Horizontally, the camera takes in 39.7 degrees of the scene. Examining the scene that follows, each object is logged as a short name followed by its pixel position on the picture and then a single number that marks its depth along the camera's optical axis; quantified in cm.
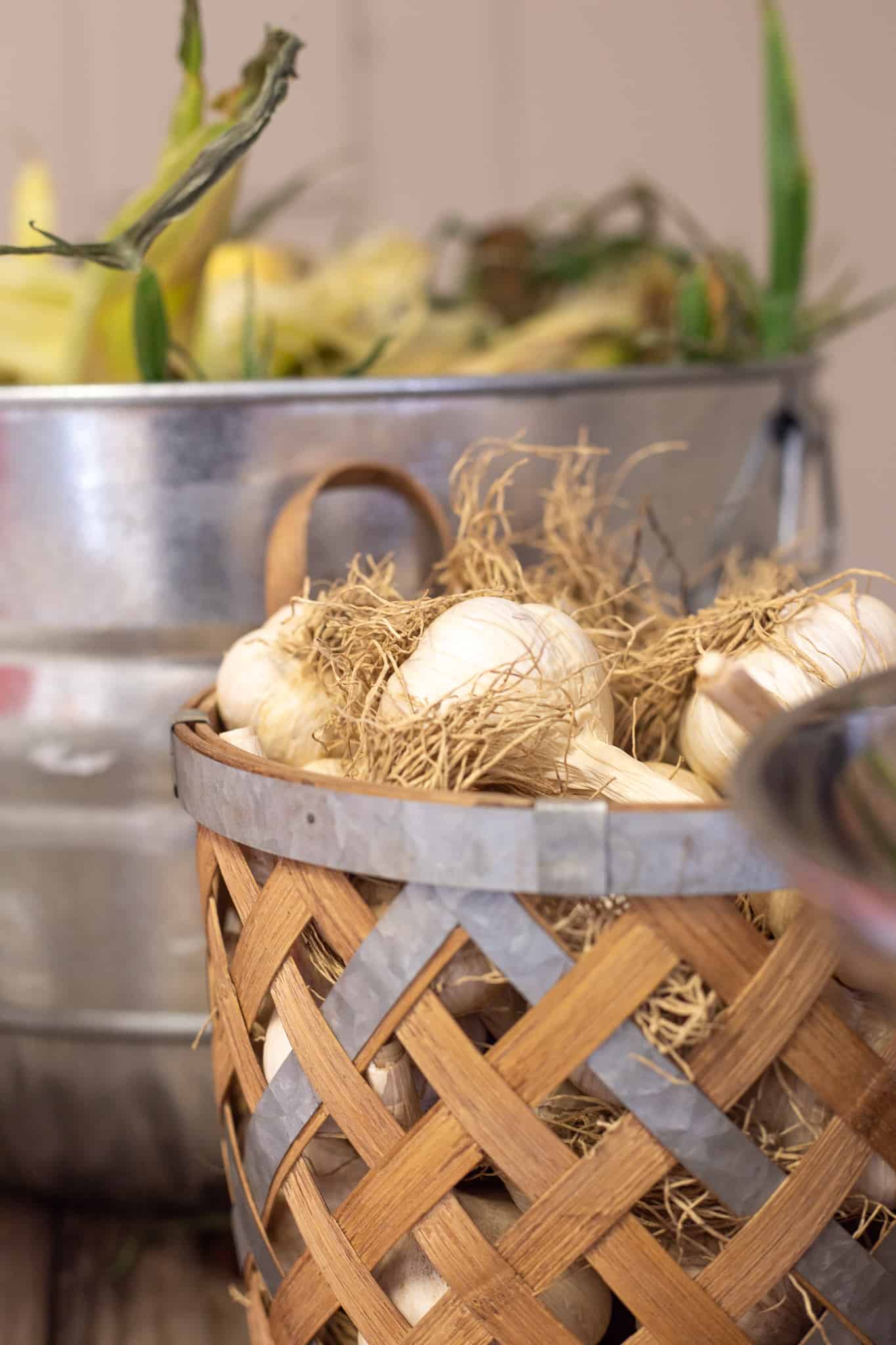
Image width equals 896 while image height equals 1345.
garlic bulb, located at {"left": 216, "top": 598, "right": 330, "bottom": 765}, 35
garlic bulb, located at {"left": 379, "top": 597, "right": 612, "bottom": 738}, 31
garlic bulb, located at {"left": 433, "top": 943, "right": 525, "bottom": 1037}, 28
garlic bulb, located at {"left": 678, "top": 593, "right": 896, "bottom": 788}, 33
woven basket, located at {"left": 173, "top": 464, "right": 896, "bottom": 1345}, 25
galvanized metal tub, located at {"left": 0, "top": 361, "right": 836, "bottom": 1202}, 46
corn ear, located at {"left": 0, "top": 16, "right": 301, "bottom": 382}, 40
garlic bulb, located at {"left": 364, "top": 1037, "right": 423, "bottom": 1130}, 30
